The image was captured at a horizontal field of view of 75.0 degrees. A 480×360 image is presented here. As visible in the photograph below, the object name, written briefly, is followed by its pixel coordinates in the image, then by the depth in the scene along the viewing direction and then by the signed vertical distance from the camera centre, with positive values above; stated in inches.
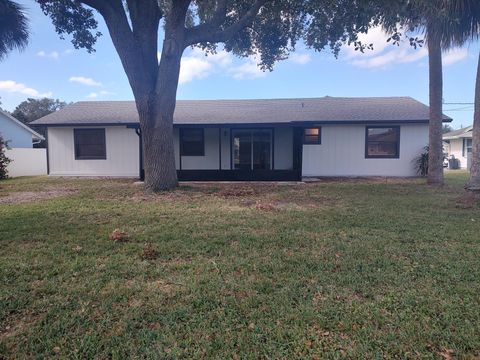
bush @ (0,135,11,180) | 567.2 +4.2
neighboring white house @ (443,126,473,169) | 964.9 +66.8
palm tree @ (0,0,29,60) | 401.5 +183.2
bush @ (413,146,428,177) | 542.6 +0.5
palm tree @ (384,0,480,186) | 288.5 +138.9
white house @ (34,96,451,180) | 553.6 +40.2
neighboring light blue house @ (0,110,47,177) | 657.0 +24.4
